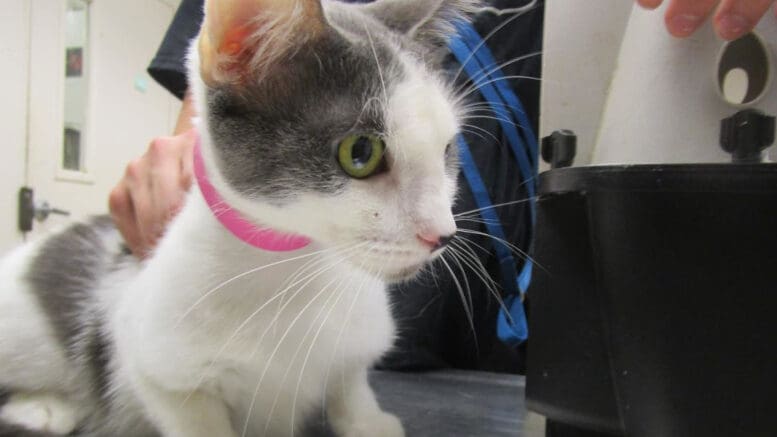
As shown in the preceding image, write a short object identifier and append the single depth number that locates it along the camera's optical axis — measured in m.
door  2.06
